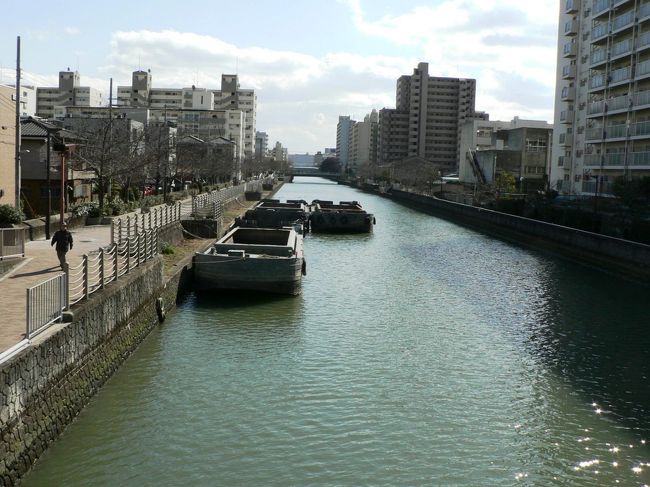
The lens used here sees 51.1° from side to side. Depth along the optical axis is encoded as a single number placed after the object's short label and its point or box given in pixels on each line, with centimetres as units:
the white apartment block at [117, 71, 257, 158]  15425
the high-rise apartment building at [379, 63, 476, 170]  17325
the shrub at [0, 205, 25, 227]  2073
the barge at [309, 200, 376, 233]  4681
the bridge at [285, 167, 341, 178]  19138
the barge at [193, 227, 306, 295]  2159
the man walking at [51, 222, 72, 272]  1577
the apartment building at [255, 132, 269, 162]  13780
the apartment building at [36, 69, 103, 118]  15850
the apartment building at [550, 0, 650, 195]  4734
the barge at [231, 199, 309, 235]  4410
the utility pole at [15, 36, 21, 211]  2338
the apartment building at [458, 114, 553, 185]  8481
